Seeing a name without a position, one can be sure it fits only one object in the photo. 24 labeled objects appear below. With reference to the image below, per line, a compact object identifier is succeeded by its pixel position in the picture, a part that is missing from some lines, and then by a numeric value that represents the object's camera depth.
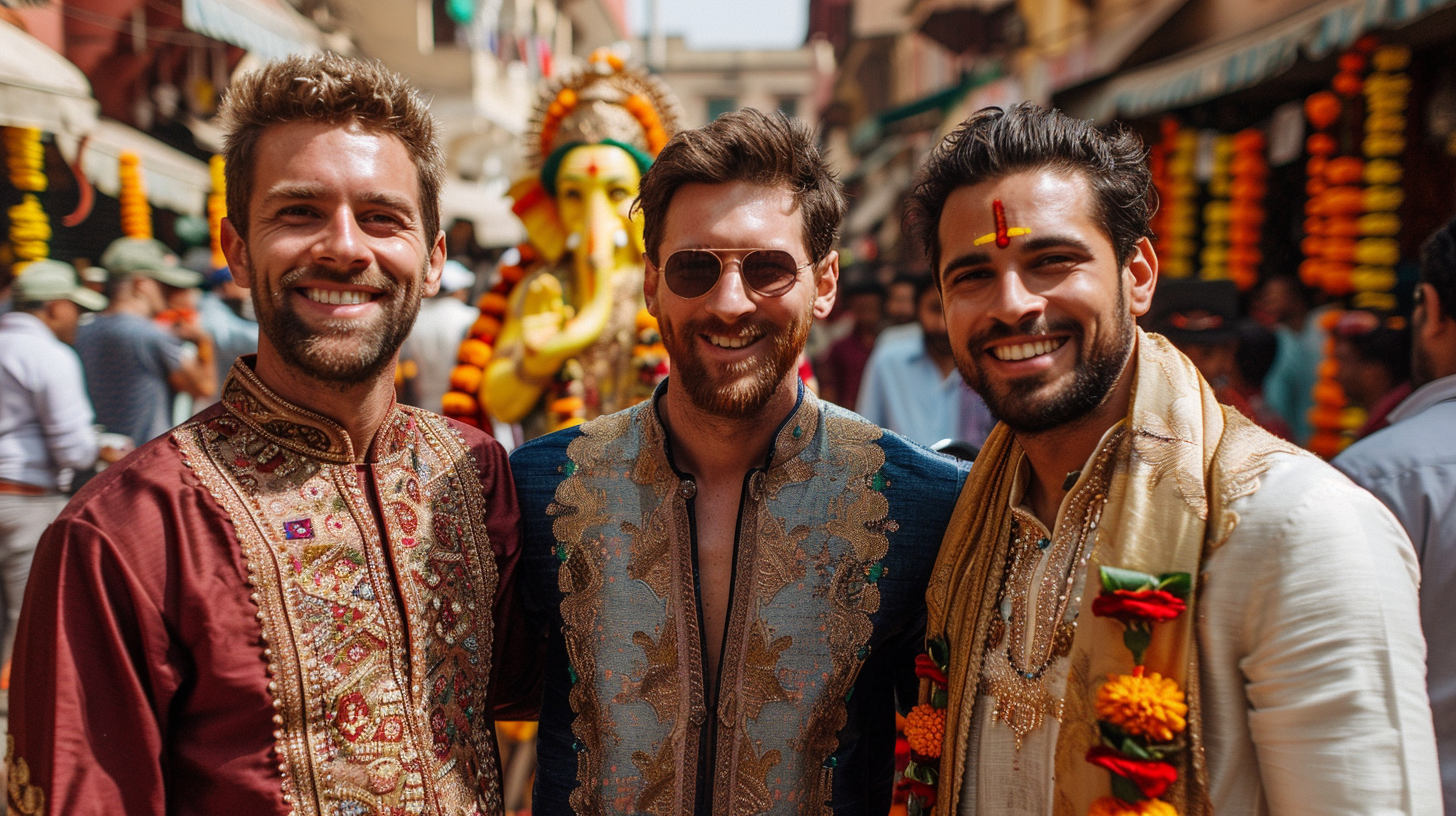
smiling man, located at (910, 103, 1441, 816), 1.49
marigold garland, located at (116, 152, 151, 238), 6.84
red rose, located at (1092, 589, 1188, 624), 1.58
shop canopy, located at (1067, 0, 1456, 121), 5.42
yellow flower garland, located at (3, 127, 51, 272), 5.47
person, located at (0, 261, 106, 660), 4.52
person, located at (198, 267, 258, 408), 6.65
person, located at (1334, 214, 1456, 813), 2.08
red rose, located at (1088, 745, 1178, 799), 1.57
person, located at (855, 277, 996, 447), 5.27
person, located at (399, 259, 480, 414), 7.04
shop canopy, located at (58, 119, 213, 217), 6.39
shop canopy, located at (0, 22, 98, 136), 5.27
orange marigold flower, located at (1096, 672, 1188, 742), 1.56
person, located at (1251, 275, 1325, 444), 6.21
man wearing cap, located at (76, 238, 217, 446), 5.49
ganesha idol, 4.00
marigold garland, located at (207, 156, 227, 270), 8.05
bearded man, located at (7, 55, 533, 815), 1.64
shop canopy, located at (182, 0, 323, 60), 7.50
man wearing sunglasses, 2.07
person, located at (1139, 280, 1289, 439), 4.33
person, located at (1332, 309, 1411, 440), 4.72
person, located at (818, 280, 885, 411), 7.59
